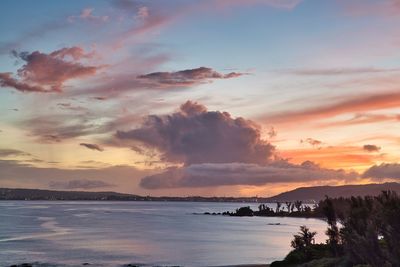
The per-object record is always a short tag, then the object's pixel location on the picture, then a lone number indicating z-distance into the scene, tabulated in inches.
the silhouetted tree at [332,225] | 2957.2
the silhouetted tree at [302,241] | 3184.1
